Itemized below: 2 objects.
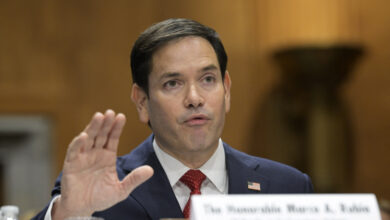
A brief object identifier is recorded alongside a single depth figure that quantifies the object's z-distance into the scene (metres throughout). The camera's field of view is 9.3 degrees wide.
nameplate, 3.52
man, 3.86
